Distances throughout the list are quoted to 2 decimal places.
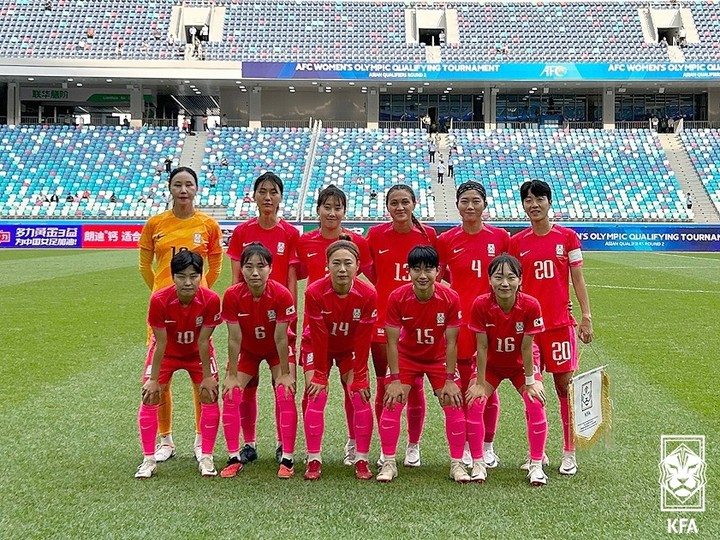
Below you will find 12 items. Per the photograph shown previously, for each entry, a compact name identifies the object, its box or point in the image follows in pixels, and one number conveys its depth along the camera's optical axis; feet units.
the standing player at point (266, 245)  15.24
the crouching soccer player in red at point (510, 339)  13.46
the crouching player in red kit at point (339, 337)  13.92
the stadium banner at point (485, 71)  105.40
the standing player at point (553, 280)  14.62
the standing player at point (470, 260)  14.80
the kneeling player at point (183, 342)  13.98
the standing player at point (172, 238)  15.38
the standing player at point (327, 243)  15.07
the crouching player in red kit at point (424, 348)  13.75
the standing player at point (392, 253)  14.98
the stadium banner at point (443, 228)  82.64
